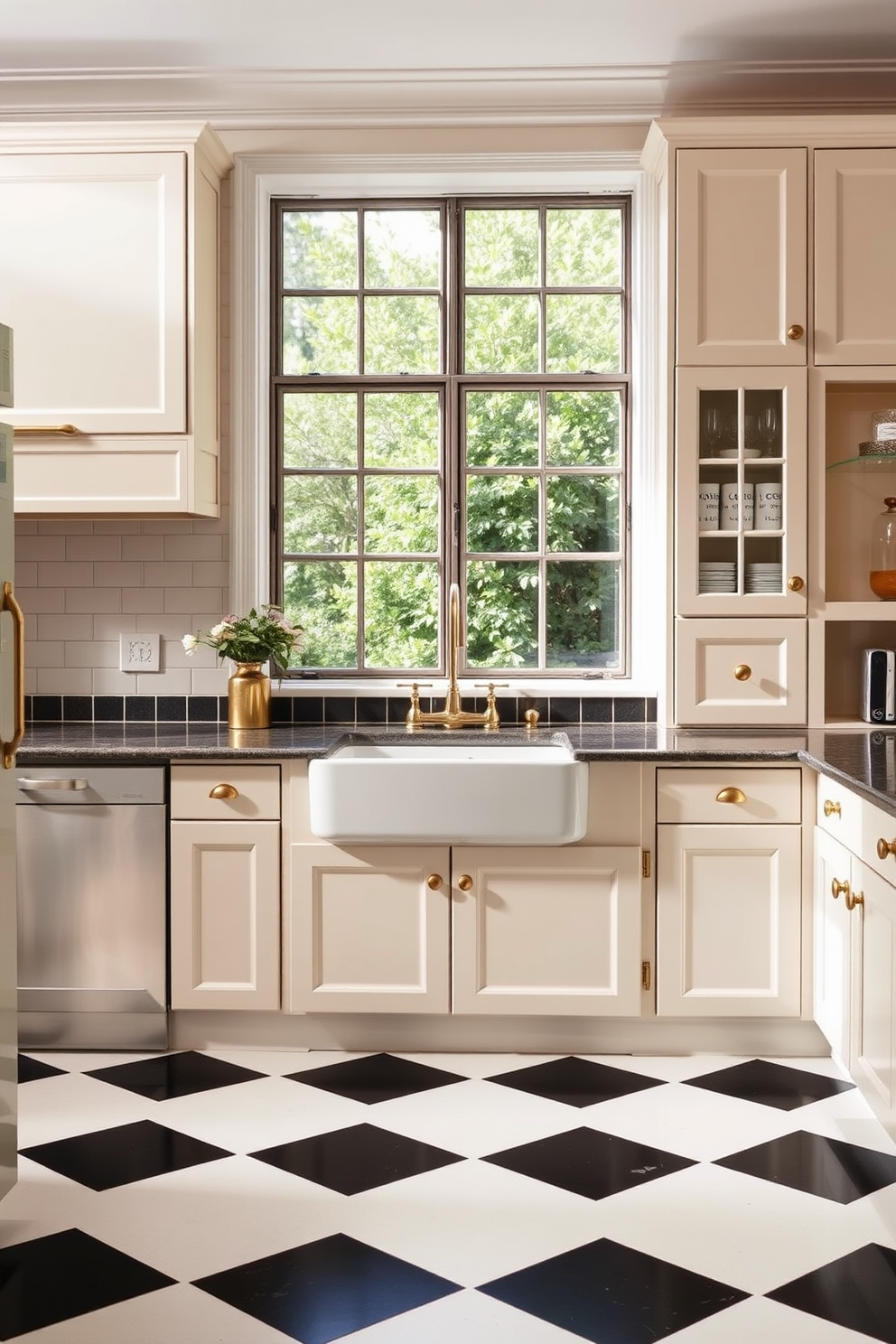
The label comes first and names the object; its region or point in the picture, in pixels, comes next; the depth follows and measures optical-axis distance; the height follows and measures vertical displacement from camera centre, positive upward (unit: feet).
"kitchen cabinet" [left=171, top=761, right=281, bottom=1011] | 10.85 -1.96
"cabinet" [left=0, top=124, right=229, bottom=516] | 11.63 +3.08
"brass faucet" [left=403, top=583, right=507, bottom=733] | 12.17 -0.55
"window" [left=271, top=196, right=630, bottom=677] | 13.10 +2.30
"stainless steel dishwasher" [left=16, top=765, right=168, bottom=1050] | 10.82 -1.87
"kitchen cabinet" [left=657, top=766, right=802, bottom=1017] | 10.64 -1.99
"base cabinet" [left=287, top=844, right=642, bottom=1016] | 10.72 -2.31
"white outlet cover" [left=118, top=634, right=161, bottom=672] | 12.85 +0.01
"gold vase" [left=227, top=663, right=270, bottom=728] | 12.12 -0.39
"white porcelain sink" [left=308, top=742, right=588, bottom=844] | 10.25 -1.17
